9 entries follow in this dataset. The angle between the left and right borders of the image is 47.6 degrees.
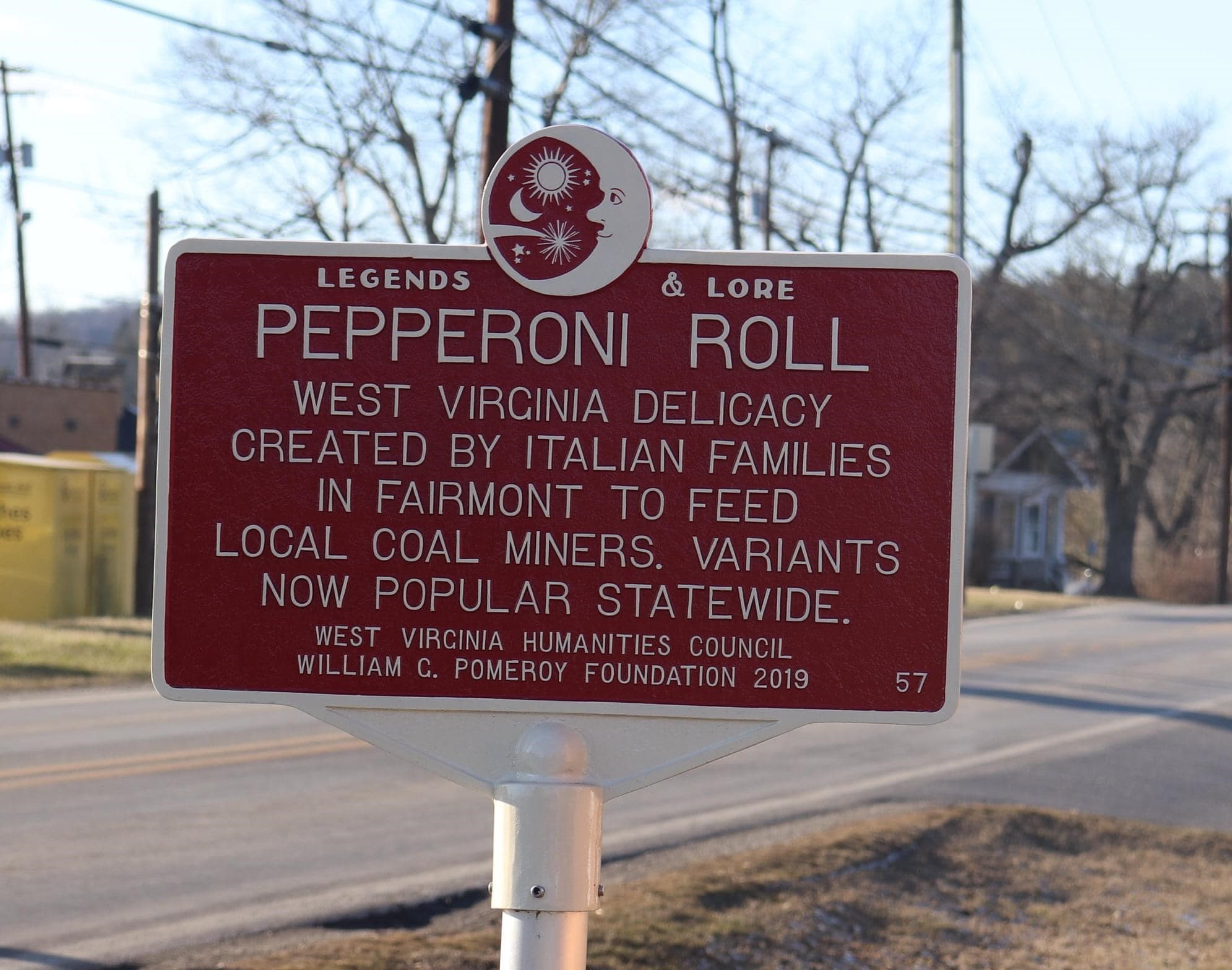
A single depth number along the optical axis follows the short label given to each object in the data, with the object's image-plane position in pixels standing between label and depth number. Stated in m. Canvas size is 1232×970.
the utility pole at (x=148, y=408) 19.88
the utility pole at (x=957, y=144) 19.23
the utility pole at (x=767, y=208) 21.91
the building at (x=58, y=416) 34.94
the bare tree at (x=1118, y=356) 40.69
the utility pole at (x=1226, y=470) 35.72
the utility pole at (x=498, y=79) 12.84
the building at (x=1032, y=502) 50.38
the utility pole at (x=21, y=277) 33.12
